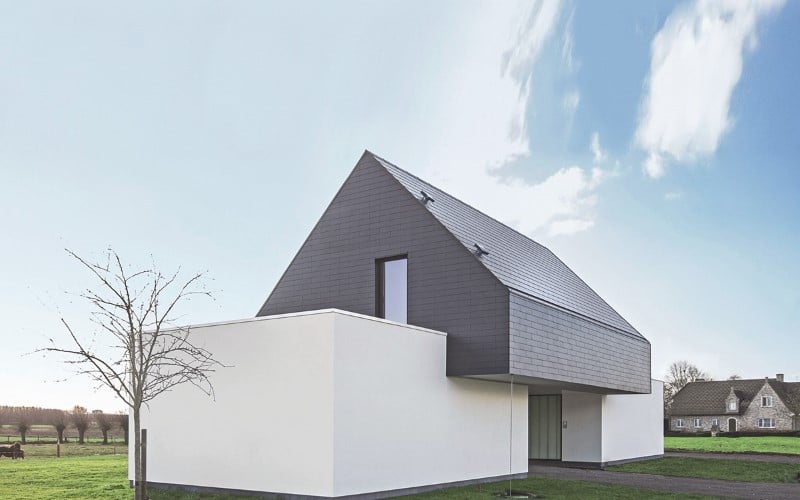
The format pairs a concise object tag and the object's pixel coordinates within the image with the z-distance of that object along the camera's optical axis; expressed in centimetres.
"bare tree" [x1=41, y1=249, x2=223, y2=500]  1116
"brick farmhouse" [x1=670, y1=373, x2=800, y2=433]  5166
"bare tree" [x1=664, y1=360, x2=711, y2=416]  6303
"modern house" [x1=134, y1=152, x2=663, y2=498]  1209
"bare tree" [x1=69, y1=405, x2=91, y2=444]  2852
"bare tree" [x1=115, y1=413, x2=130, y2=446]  2833
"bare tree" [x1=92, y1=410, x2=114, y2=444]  2827
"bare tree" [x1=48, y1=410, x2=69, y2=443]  2749
